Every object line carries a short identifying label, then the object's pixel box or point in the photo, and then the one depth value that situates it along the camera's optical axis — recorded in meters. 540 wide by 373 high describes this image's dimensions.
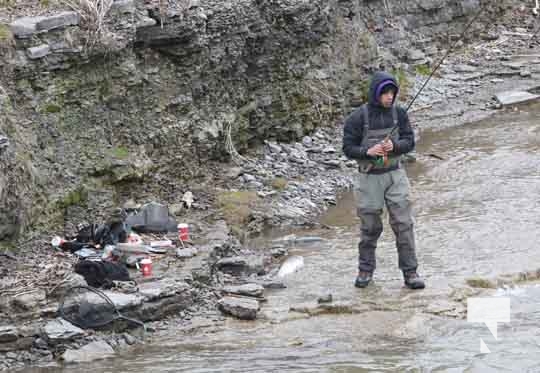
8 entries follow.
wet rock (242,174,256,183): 20.16
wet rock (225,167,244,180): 20.07
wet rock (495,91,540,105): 27.70
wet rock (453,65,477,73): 30.90
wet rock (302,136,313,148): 23.24
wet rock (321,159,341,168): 22.05
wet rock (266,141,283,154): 22.25
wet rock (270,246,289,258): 16.54
